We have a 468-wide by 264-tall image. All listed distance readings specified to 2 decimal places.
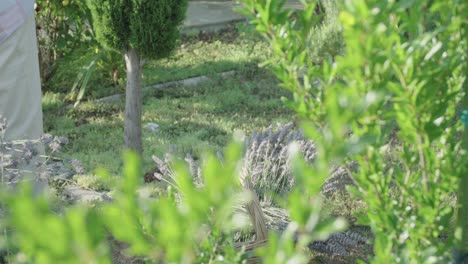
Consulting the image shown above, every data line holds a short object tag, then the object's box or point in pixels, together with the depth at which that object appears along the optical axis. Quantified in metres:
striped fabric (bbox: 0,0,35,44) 3.71
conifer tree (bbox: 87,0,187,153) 4.11
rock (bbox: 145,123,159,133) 5.40
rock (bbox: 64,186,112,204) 3.89
